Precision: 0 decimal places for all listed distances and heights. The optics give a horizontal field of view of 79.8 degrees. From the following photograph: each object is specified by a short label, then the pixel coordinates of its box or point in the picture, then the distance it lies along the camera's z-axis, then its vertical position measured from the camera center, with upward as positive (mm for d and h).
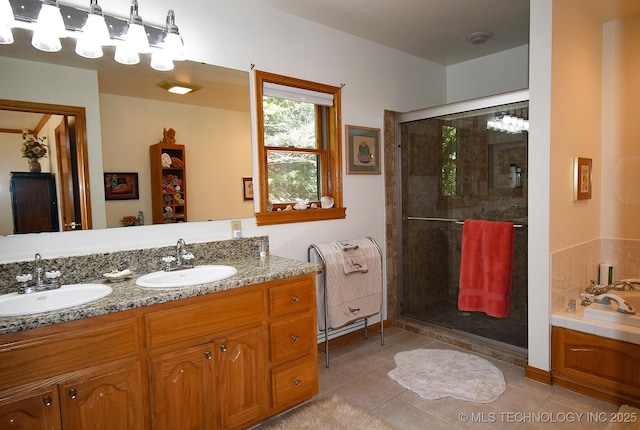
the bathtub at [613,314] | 2246 -788
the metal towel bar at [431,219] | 3222 -253
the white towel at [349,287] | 2766 -712
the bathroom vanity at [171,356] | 1378 -680
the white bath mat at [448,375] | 2355 -1245
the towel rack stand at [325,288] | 2734 -681
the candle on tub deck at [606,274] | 2982 -699
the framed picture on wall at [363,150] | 3178 +363
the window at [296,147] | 2660 +363
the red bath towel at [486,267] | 2777 -585
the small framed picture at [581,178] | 2686 +58
